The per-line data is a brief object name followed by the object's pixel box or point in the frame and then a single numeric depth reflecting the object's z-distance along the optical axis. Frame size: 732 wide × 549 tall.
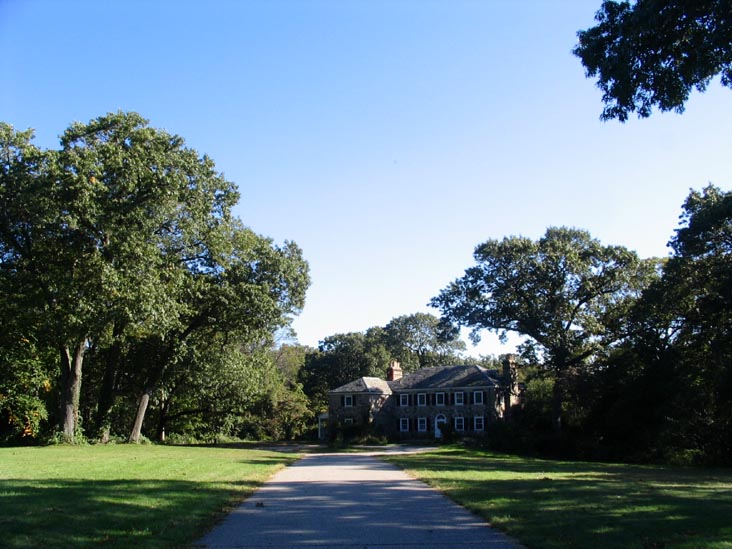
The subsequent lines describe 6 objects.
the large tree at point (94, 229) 28.42
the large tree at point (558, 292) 46.88
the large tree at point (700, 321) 31.73
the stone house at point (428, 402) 55.41
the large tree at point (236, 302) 35.66
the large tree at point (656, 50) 10.25
